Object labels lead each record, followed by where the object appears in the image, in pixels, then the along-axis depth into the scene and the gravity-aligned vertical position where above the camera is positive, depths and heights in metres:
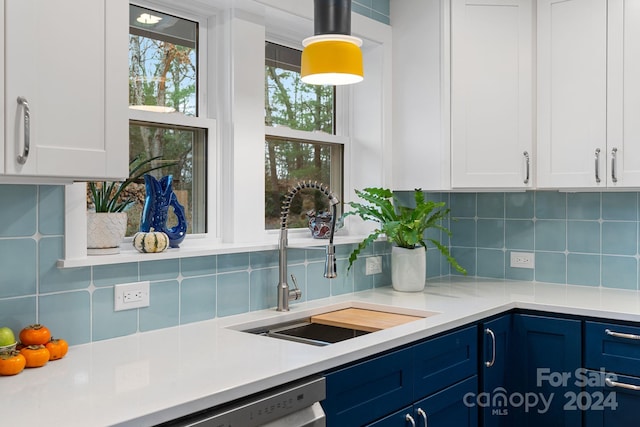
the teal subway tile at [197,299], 2.23 -0.35
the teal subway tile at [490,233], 3.51 -0.18
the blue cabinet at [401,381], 1.85 -0.59
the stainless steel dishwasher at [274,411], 1.46 -0.51
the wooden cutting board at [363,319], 2.40 -0.47
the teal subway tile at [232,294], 2.36 -0.35
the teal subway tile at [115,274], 1.98 -0.23
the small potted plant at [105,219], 2.00 -0.05
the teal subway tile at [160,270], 2.11 -0.23
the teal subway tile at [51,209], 1.84 -0.02
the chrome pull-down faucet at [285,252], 2.40 -0.20
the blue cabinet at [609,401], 2.47 -0.80
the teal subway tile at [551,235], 3.30 -0.18
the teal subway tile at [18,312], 1.76 -0.31
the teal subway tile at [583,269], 3.20 -0.35
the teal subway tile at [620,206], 3.09 -0.02
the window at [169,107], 2.32 +0.37
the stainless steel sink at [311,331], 2.40 -0.51
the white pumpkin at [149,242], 2.14 -0.14
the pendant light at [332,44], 1.95 +0.50
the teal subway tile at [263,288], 2.48 -0.35
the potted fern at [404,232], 2.91 -0.14
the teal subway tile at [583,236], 3.20 -0.18
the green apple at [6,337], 1.63 -0.35
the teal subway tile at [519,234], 3.41 -0.18
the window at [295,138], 2.85 +0.30
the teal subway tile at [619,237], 3.10 -0.18
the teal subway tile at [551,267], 3.31 -0.35
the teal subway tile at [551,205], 3.30 -0.02
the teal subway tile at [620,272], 3.09 -0.35
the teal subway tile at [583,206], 3.19 -0.02
